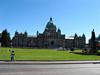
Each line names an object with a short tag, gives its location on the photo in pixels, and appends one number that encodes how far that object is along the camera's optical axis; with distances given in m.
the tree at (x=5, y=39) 56.46
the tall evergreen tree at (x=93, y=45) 26.52
